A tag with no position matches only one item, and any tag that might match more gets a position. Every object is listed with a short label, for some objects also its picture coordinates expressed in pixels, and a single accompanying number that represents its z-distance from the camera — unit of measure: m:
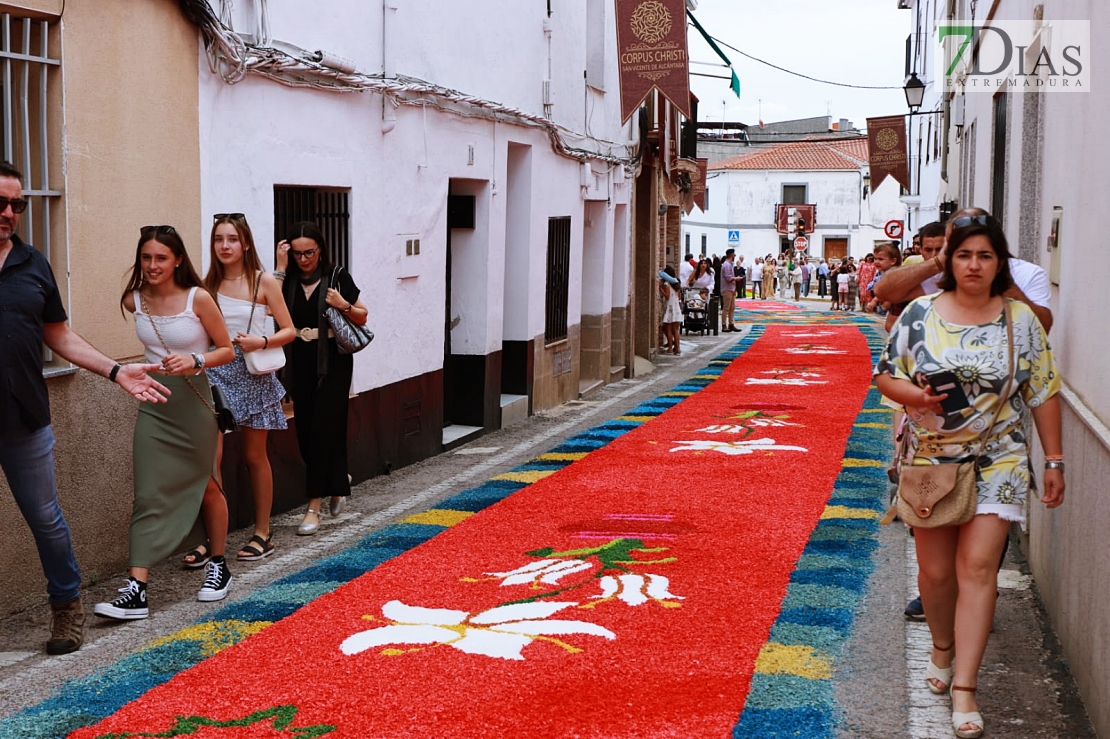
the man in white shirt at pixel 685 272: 29.39
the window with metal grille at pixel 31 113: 6.34
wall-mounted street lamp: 21.86
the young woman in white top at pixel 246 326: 7.20
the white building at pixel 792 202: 68.44
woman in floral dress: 4.73
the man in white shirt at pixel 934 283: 5.26
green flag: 23.50
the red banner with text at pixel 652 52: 16.17
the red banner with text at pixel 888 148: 27.75
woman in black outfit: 8.10
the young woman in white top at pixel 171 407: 6.26
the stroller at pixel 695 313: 28.98
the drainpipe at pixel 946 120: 19.46
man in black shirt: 5.41
